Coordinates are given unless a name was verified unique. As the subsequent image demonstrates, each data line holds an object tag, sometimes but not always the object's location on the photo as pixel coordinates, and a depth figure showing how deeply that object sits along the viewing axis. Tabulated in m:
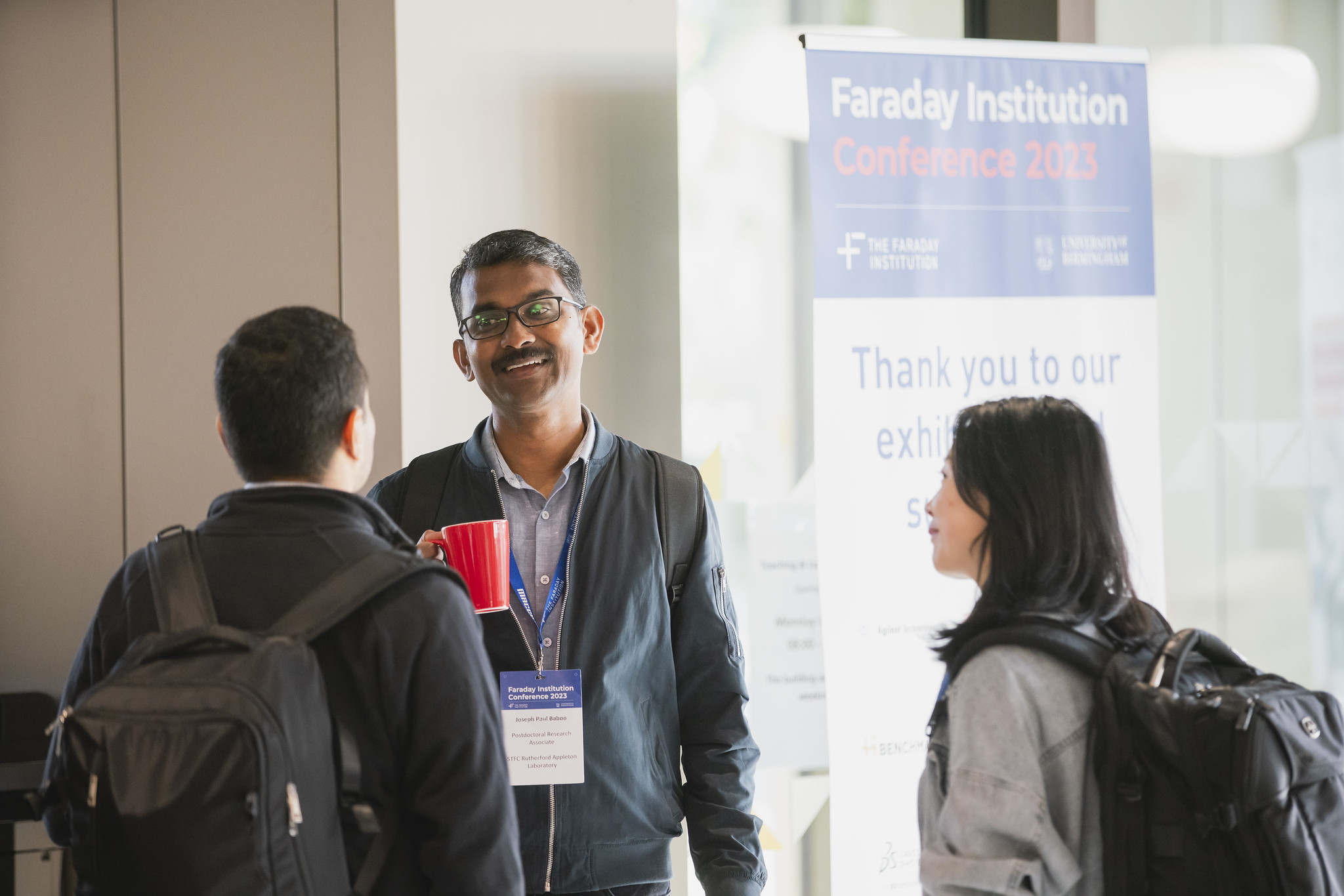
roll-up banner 6.09
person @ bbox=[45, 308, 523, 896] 5.02
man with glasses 5.55
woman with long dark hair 5.15
